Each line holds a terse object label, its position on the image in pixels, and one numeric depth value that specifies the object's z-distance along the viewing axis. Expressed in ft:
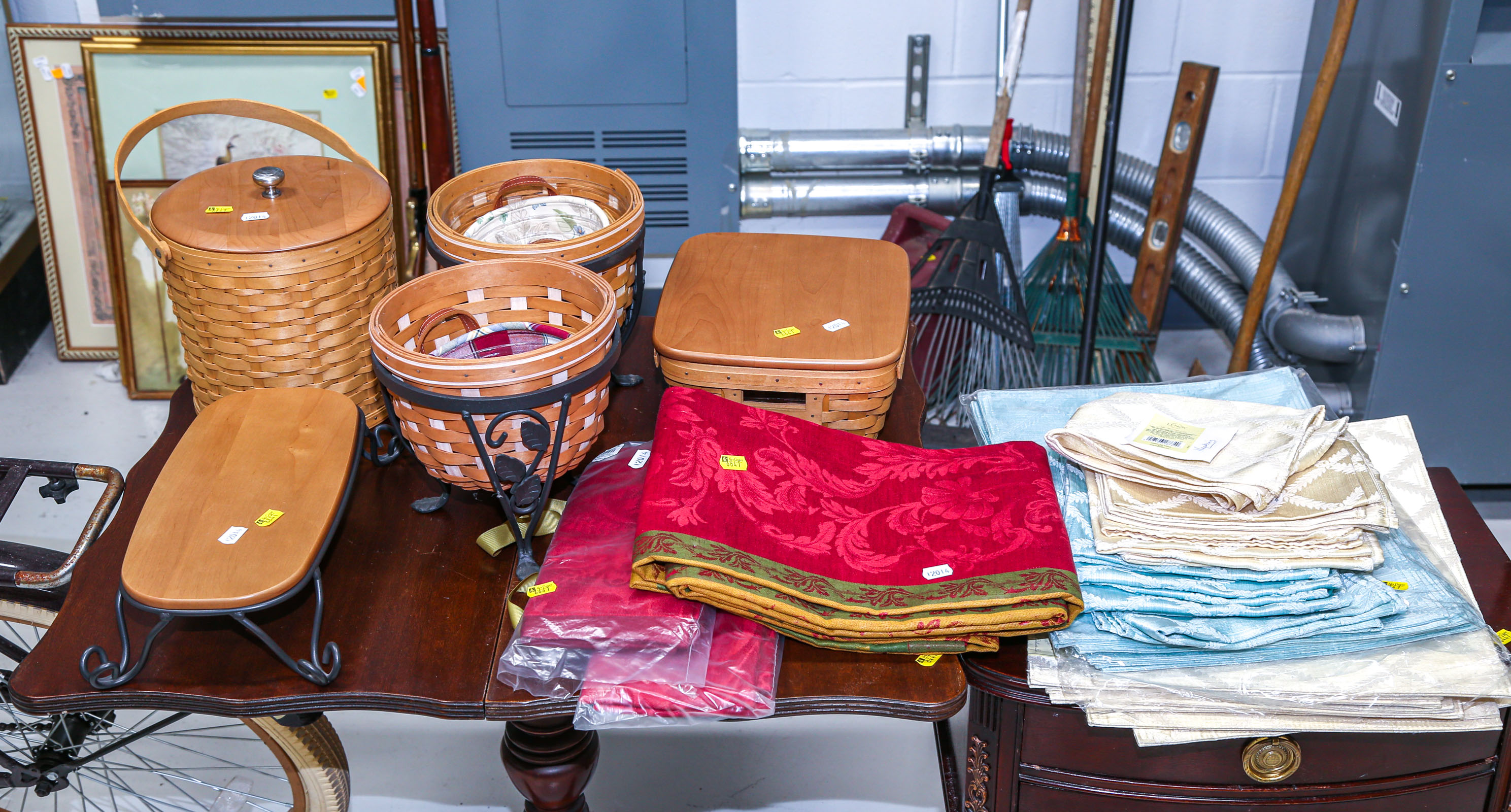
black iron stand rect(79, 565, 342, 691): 3.70
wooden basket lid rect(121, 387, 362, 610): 3.73
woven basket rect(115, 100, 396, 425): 4.36
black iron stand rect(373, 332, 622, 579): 3.88
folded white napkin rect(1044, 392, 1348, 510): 4.06
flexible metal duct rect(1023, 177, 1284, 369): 9.69
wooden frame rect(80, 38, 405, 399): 9.46
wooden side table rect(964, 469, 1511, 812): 4.12
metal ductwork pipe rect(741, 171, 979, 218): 9.81
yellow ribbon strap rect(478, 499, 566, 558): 4.32
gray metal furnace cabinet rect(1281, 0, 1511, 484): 7.75
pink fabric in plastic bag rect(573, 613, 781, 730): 3.68
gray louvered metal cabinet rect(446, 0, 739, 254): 8.84
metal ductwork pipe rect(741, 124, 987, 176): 9.71
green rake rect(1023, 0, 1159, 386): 9.02
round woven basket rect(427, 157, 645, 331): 4.58
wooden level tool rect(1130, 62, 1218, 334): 9.31
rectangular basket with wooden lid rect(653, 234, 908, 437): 4.43
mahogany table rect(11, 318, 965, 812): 3.75
